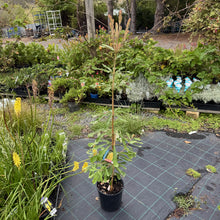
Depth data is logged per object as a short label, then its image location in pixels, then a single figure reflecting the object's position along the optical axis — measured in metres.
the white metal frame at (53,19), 12.77
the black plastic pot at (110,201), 1.65
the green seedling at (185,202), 1.80
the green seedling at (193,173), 2.14
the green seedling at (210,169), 2.20
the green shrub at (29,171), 1.40
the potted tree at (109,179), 1.42
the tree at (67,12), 12.83
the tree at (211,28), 3.01
